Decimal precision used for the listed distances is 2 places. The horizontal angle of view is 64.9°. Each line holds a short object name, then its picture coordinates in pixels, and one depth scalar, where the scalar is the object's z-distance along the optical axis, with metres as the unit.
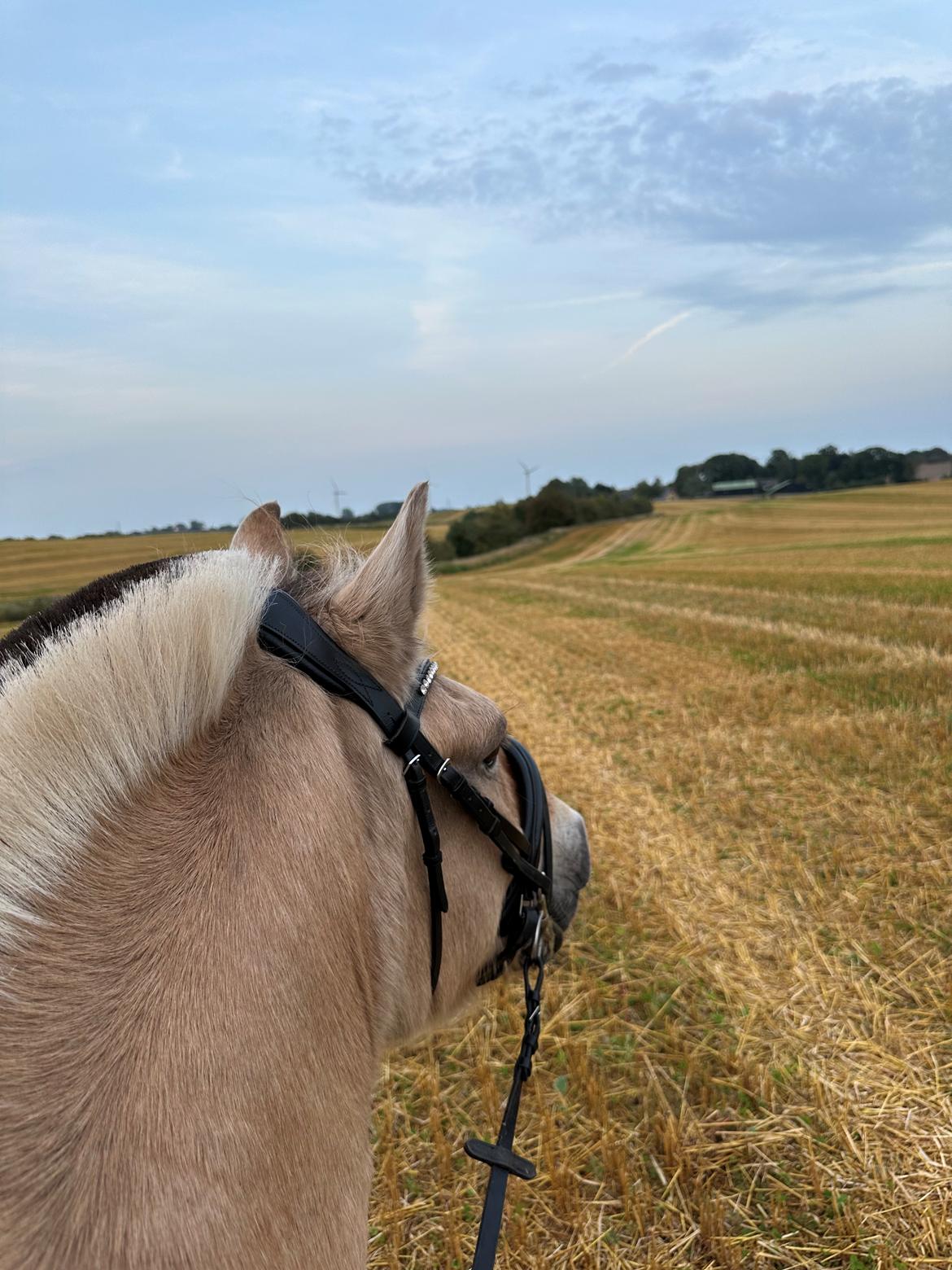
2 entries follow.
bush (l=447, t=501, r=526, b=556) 66.88
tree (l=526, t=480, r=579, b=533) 74.00
